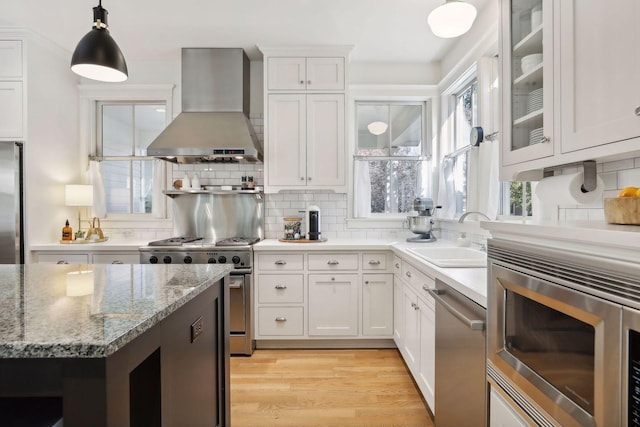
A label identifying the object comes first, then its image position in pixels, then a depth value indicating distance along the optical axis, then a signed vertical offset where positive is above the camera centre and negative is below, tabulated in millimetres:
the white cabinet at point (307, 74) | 3242 +1349
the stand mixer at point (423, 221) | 3109 -89
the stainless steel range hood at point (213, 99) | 3201 +1147
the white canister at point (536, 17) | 1345 +803
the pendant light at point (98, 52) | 1599 +781
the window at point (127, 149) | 3711 +705
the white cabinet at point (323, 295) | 3000 -763
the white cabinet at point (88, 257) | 3057 -421
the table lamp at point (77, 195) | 3355 +169
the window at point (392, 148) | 3650 +702
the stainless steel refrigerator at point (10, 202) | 2949 +86
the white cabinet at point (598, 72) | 917 +429
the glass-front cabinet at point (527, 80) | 1269 +564
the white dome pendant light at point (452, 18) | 1949 +1169
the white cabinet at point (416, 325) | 1957 -786
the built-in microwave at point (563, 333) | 643 -301
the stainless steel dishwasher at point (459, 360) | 1270 -647
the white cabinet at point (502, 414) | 981 -644
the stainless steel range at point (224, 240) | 2926 -281
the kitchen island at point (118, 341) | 696 -332
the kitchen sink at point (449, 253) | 2418 -317
